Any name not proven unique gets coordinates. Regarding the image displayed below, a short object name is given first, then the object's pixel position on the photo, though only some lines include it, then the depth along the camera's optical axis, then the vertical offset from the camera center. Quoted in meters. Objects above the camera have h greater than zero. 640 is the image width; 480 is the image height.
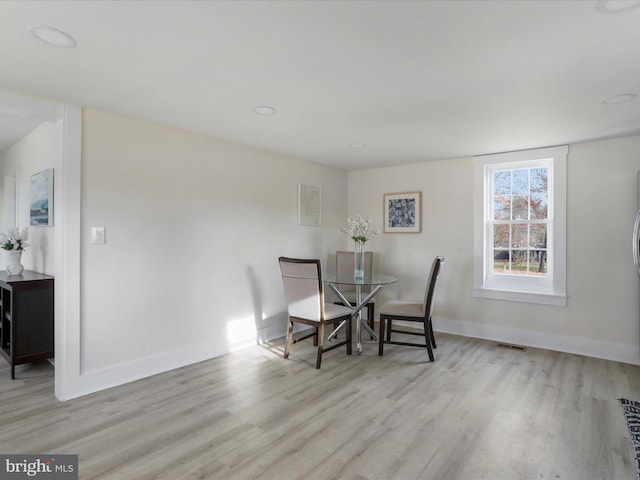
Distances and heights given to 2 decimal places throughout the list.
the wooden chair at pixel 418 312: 3.50 -0.72
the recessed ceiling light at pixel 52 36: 1.69 +1.03
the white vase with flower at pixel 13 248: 3.25 -0.06
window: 3.85 +0.20
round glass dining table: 3.65 -0.42
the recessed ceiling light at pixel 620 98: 2.44 +1.03
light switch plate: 2.79 +0.05
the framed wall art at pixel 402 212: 4.79 +0.42
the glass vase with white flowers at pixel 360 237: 4.02 +0.06
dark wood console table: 2.94 -0.67
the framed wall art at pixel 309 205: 4.62 +0.50
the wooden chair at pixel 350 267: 4.55 -0.34
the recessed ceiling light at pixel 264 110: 2.73 +1.06
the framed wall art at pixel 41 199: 2.96 +0.38
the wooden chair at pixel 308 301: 3.31 -0.58
